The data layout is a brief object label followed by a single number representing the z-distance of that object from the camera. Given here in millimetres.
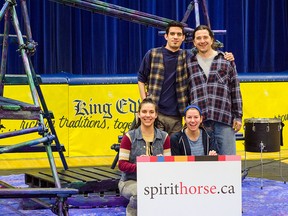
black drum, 7738
